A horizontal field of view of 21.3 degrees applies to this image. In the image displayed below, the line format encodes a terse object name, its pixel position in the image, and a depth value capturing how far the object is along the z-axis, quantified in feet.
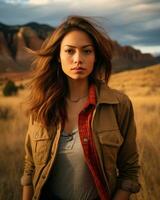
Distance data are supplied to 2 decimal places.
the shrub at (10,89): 64.80
